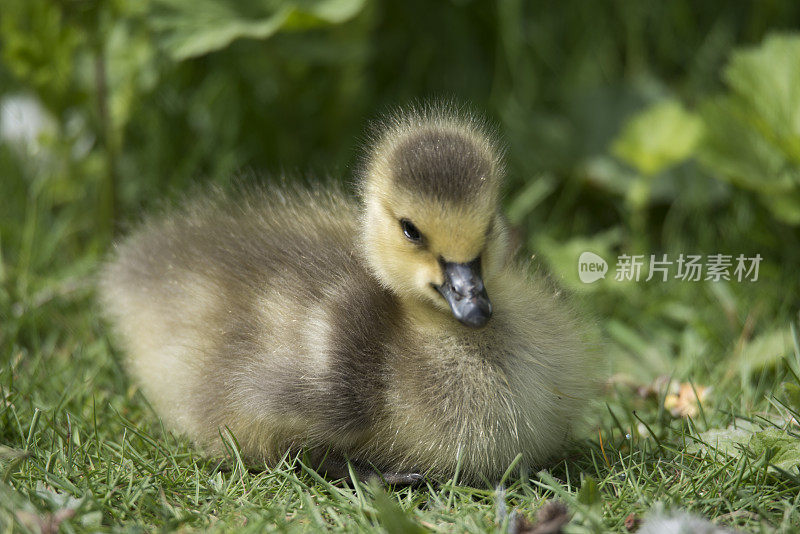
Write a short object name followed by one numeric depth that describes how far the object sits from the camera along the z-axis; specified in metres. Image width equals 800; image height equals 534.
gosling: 2.39
